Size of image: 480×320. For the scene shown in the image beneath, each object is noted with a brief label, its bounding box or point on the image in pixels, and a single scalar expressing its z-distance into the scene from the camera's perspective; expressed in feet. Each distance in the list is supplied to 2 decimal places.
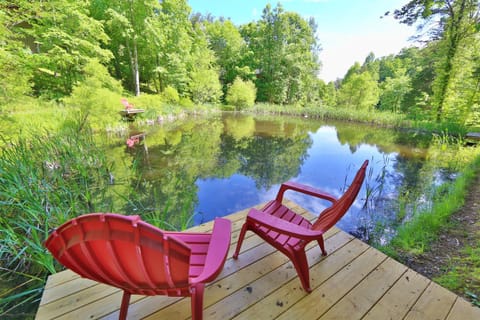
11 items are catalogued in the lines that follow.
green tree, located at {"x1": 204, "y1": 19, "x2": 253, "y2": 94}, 63.26
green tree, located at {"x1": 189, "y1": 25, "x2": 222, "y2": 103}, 47.03
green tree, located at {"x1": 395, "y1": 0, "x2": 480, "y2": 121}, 23.06
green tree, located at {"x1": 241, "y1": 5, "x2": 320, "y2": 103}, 59.57
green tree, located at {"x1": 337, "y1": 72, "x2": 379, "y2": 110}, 44.93
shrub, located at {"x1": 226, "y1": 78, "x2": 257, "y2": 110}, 51.65
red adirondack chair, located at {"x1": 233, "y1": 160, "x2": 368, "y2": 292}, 3.88
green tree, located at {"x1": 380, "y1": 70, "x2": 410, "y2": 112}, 42.91
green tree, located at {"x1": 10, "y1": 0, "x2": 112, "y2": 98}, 23.81
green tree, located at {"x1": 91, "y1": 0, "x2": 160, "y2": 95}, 33.06
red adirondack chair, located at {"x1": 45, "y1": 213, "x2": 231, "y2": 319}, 2.03
